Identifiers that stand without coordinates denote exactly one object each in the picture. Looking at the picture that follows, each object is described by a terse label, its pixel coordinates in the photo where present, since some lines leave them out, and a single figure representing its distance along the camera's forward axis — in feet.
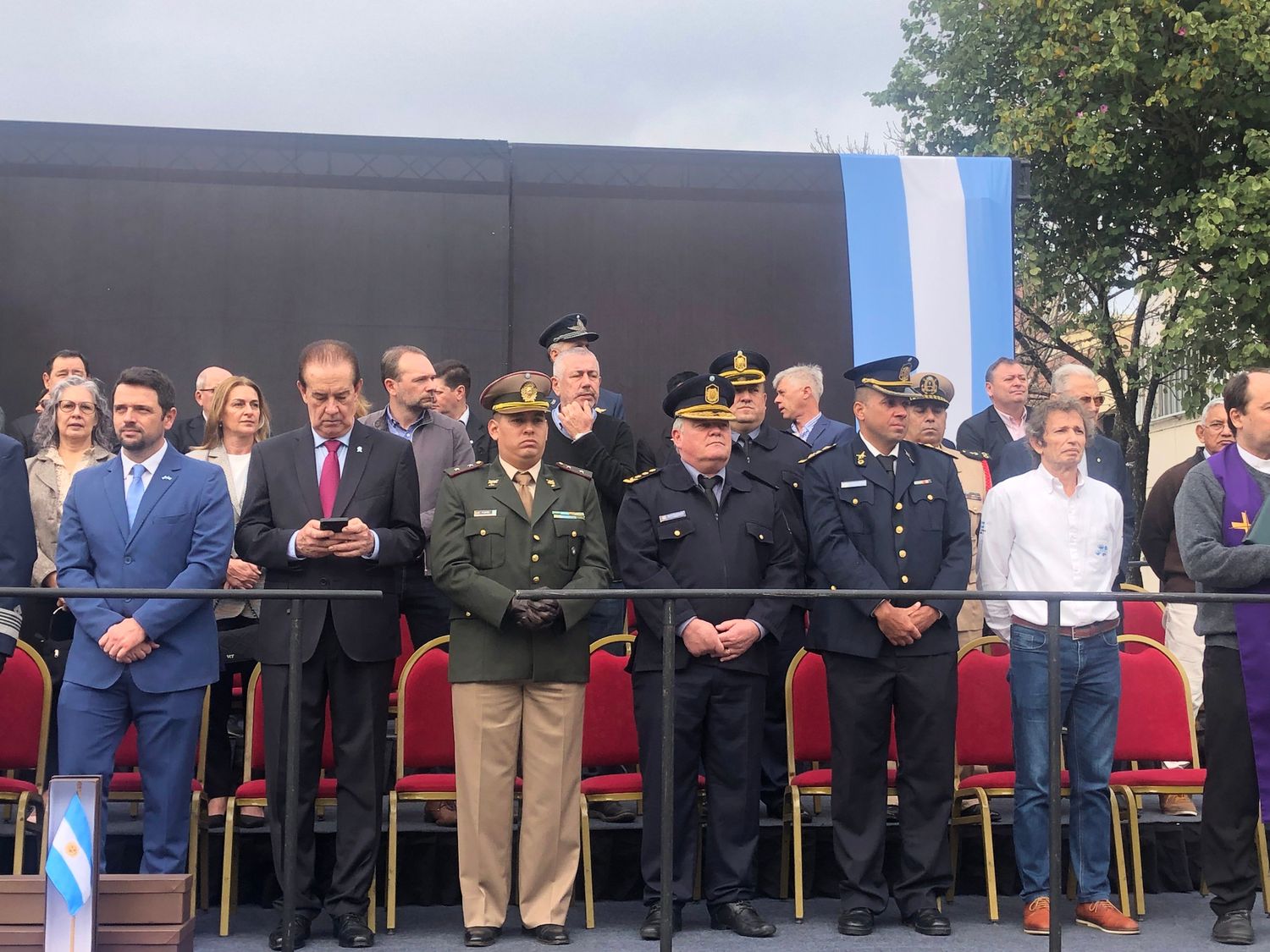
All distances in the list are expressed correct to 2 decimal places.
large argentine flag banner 28.84
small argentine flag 12.66
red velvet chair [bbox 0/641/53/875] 16.75
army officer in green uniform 15.64
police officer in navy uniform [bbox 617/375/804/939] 16.14
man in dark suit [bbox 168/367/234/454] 21.85
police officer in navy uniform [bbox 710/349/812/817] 18.13
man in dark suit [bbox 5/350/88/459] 22.36
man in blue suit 15.29
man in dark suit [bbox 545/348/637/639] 19.62
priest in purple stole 15.99
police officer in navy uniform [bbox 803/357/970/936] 16.24
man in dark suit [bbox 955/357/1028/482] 23.54
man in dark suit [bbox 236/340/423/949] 15.65
